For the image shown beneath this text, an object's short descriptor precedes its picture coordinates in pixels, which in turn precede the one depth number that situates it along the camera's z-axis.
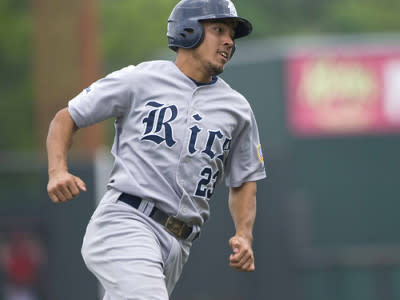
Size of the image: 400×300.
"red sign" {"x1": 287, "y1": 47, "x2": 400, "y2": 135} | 39.50
